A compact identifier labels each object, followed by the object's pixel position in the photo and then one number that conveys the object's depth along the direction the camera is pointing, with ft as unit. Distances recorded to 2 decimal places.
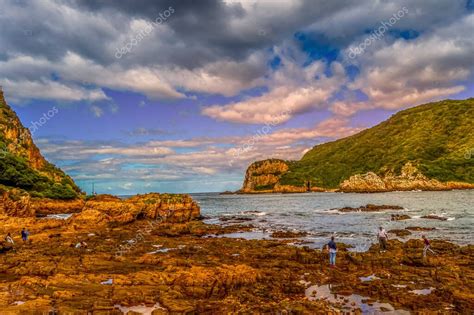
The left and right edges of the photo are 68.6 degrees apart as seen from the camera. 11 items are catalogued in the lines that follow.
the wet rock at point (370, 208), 282.89
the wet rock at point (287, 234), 150.56
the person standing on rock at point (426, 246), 94.07
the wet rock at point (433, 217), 195.07
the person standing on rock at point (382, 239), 104.99
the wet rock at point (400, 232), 144.56
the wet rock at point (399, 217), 207.92
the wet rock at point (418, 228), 157.10
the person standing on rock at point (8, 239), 117.69
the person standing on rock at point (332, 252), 86.69
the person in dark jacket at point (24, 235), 125.59
